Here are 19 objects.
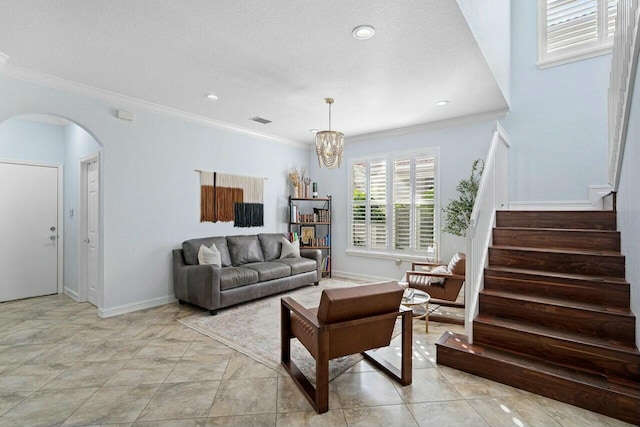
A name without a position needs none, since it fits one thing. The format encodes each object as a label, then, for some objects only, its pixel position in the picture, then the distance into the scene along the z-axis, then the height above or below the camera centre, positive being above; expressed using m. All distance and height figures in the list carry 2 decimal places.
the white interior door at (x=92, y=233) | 4.37 -0.32
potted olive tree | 4.53 +0.11
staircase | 2.13 -0.89
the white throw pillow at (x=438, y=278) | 3.80 -0.81
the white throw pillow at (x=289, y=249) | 5.55 -0.69
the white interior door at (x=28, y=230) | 4.61 -0.31
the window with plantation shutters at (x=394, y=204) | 5.24 +0.14
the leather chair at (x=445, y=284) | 3.70 -0.89
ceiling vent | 4.85 +1.45
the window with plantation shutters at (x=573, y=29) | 3.98 +2.44
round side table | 3.25 -0.94
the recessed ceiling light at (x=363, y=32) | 2.47 +1.45
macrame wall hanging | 4.98 +0.21
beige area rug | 2.78 -1.34
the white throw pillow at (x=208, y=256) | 4.32 -0.64
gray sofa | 4.01 -0.87
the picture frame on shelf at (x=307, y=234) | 6.30 -0.47
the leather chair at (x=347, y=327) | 2.07 -0.83
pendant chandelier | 3.77 +0.81
